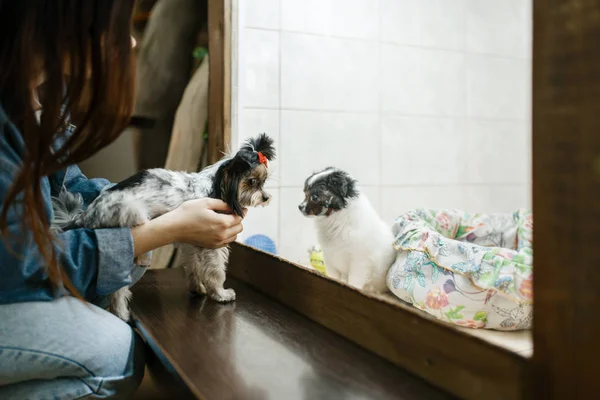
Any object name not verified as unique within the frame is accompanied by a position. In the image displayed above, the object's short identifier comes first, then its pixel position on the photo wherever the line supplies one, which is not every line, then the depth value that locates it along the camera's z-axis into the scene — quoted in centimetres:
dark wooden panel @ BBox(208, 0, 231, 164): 170
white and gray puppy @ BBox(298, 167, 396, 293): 144
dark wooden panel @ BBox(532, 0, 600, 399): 49
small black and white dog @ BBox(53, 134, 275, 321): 105
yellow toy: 151
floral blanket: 109
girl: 71
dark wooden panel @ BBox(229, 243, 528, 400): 66
